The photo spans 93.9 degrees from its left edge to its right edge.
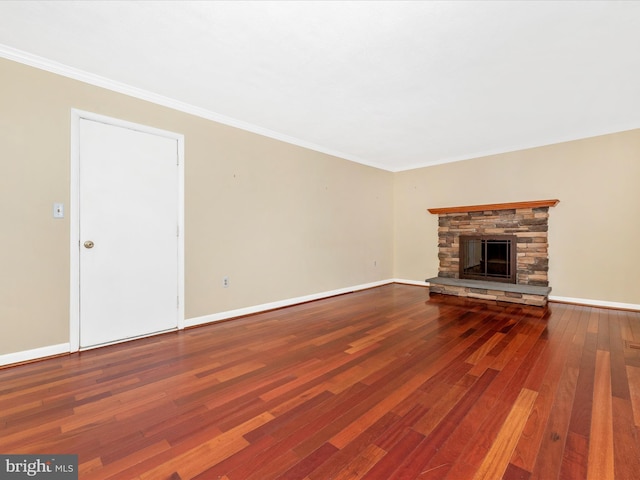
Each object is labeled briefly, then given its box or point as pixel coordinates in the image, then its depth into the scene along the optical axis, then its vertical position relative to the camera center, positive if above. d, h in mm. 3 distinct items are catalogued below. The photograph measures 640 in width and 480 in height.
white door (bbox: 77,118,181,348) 2738 +51
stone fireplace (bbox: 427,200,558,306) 4562 -215
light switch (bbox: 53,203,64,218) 2561 +236
